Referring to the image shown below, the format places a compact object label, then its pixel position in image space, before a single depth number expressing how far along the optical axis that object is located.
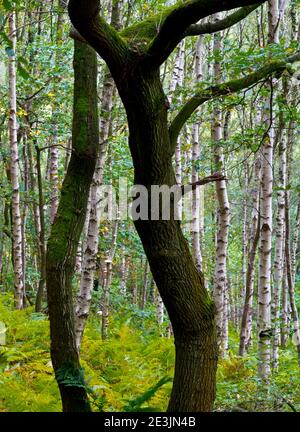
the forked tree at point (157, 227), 7.07
